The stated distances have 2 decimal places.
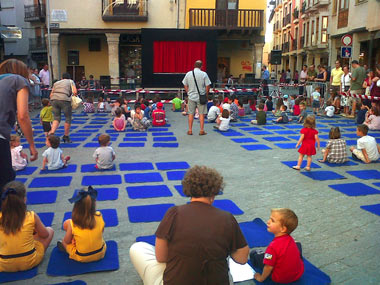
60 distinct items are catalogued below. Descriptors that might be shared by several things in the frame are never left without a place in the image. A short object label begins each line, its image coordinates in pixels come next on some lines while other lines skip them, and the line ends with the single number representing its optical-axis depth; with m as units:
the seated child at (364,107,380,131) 11.03
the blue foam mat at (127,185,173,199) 5.54
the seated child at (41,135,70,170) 6.93
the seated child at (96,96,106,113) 16.14
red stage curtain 20.52
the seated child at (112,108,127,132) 11.46
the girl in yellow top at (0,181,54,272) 3.26
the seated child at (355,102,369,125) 12.12
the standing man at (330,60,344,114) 15.29
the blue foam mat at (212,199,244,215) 4.86
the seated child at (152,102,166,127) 12.50
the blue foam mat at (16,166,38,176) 6.80
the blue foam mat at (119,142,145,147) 9.27
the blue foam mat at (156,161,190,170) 7.16
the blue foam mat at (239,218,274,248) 3.98
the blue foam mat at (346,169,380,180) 6.53
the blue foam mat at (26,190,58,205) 5.28
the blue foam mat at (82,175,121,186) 6.16
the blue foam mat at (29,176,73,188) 6.07
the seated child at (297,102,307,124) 12.92
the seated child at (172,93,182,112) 16.95
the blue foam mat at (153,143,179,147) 9.23
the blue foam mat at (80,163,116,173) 6.95
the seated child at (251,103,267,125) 12.63
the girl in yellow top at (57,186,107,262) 3.48
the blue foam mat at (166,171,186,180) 6.43
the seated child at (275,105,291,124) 12.96
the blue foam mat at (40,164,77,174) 6.88
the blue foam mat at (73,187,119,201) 5.42
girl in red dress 6.74
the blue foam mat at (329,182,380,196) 5.66
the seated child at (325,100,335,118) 14.38
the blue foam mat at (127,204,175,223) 4.64
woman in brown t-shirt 2.35
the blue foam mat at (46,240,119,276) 3.46
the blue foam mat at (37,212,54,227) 4.55
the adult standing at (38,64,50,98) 18.28
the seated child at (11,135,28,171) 6.89
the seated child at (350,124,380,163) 7.45
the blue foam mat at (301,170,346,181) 6.41
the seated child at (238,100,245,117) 14.51
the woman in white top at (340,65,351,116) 14.68
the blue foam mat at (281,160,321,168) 7.19
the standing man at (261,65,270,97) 21.12
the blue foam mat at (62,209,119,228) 4.53
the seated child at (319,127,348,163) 7.32
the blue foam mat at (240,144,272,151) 8.88
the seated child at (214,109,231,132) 11.10
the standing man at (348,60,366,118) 13.41
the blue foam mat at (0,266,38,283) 3.32
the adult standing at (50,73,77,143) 9.34
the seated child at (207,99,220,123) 12.95
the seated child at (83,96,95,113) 16.17
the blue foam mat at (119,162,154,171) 7.12
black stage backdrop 20.25
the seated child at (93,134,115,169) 6.89
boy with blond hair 3.16
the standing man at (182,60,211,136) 10.22
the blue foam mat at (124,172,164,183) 6.32
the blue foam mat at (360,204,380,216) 4.91
